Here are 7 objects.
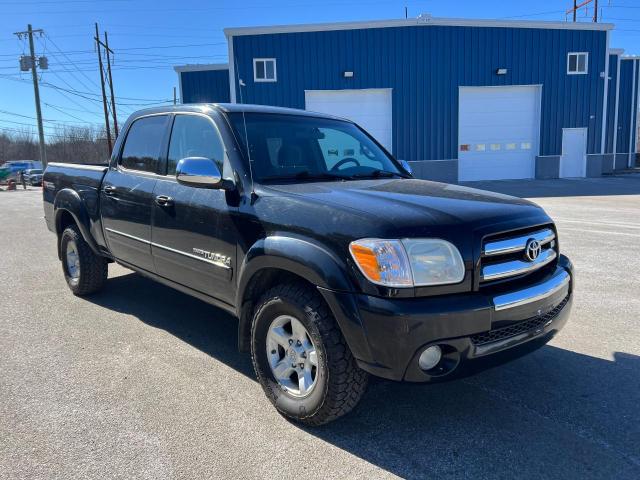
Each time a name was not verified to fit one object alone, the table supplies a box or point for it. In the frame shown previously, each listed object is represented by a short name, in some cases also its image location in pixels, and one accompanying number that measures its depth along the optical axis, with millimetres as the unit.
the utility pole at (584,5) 38094
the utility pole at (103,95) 34456
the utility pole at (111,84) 35750
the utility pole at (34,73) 36125
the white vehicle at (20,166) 40456
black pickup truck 2400
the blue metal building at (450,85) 21891
